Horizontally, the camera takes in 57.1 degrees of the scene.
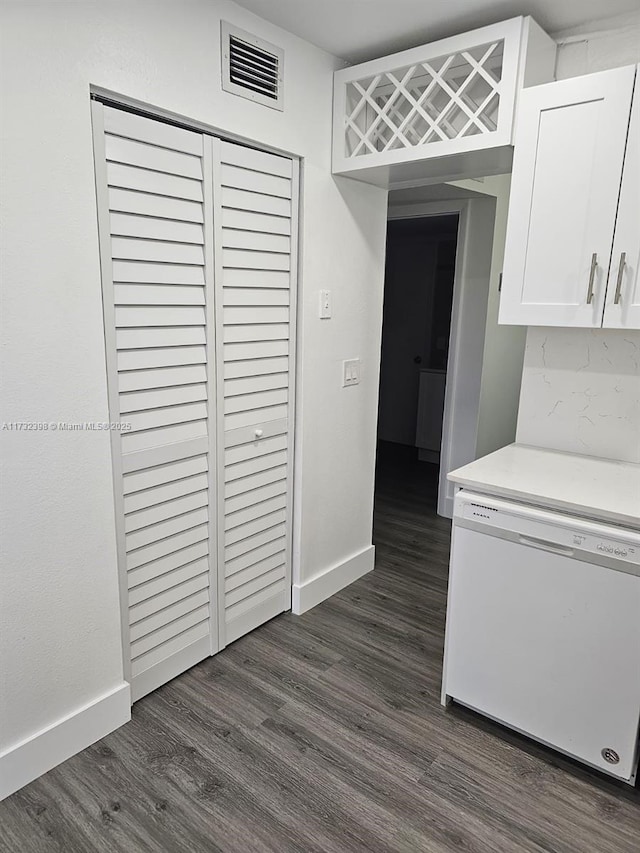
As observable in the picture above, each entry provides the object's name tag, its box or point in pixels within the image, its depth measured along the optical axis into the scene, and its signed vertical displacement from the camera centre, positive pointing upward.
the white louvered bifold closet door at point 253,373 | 2.19 -0.30
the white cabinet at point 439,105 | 2.00 +0.75
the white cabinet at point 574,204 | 1.87 +0.34
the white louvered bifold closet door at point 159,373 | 1.82 -0.26
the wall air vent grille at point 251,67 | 2.02 +0.81
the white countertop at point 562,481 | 1.79 -0.58
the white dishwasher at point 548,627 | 1.75 -1.00
